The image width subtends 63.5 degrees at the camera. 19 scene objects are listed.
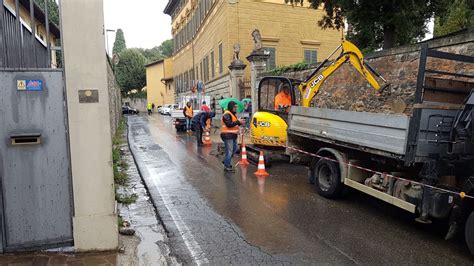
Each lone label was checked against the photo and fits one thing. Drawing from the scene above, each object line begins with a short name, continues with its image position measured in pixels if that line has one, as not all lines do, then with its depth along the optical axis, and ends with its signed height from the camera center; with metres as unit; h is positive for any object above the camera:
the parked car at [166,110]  50.31 -2.97
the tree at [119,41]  97.62 +11.70
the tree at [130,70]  66.94 +2.98
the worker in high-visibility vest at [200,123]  15.11 -1.37
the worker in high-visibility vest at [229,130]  9.82 -1.05
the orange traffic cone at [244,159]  10.66 -1.93
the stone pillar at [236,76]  23.59 +0.84
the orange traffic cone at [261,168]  9.31 -1.89
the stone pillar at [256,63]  20.72 +1.47
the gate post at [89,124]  4.16 -0.43
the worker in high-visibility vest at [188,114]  20.84 -1.40
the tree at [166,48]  106.81 +11.30
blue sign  4.11 -0.01
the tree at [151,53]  94.94 +8.50
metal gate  4.13 -0.86
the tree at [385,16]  12.54 +2.68
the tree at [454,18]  13.73 +2.91
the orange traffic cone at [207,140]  15.94 -2.14
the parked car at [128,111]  55.14 -3.58
